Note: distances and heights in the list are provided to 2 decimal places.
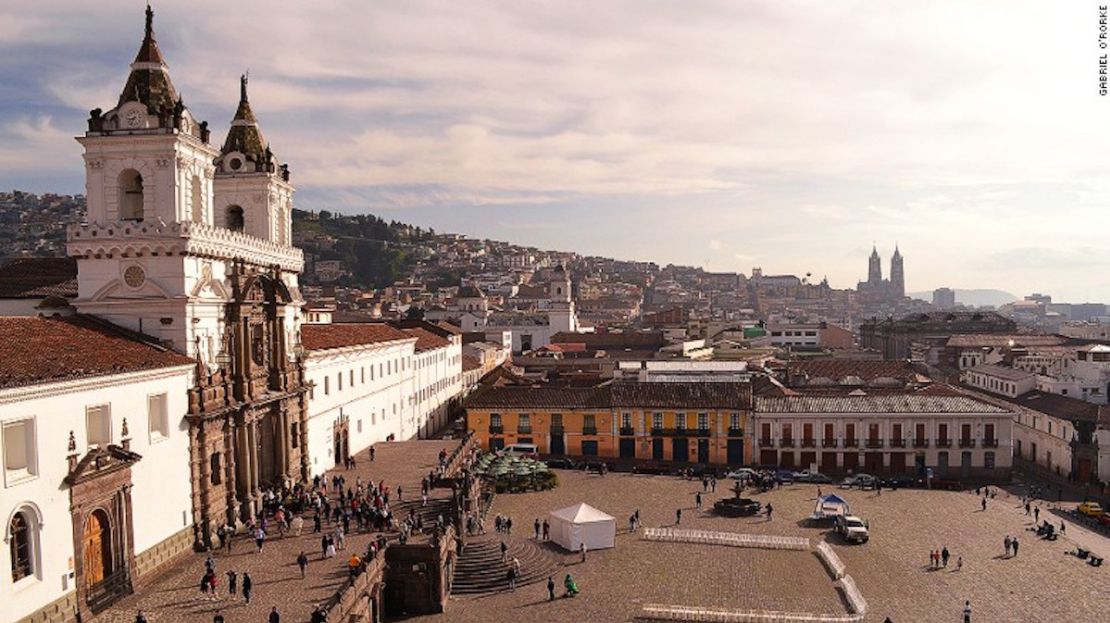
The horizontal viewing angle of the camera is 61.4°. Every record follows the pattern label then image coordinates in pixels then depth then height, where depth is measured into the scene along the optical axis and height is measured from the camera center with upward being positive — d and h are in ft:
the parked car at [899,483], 166.33 -38.23
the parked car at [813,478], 169.35 -36.89
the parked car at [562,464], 177.99 -35.57
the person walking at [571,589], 98.22 -32.69
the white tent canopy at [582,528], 114.93 -31.10
